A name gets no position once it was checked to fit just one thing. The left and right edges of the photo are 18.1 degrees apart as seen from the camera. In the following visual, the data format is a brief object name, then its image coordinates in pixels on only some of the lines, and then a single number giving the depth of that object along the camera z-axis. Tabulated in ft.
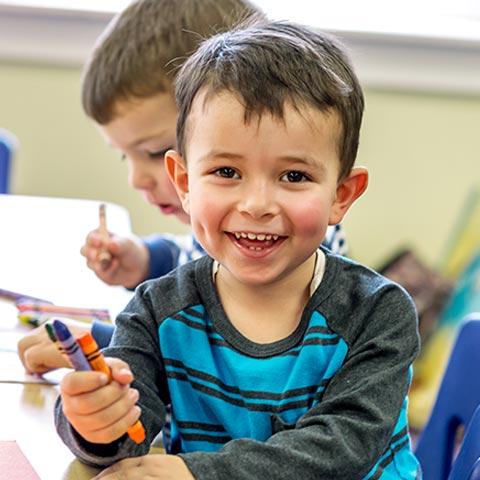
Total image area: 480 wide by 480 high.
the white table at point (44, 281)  3.80
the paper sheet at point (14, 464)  3.61
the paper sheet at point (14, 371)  4.29
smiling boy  3.61
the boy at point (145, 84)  5.26
